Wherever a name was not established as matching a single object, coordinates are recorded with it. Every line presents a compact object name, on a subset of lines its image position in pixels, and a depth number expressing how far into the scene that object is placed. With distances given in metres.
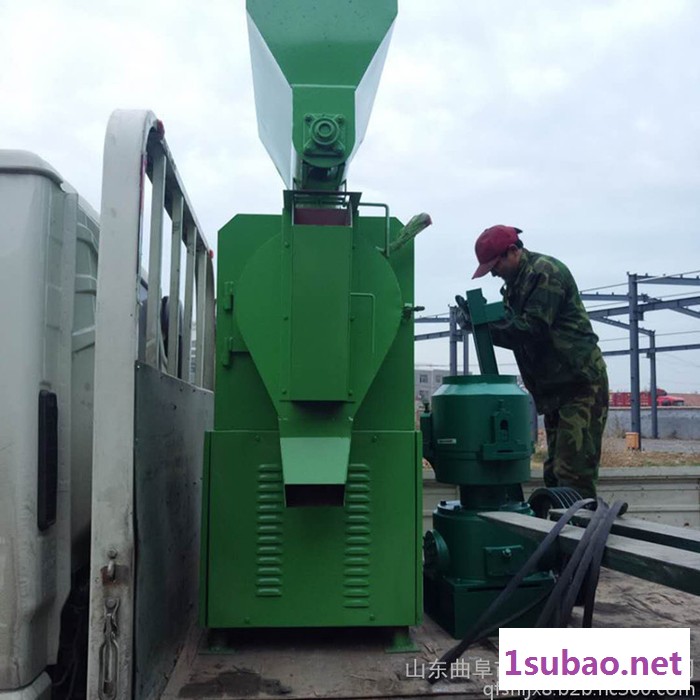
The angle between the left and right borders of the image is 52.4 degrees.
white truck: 1.68
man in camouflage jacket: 3.08
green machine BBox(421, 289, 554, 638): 2.63
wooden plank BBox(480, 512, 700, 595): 1.46
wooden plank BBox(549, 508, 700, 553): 1.81
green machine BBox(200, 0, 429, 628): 2.04
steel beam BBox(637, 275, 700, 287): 12.17
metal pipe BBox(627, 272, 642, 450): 12.05
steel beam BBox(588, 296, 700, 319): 12.21
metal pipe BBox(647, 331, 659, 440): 15.07
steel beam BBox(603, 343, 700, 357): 14.64
